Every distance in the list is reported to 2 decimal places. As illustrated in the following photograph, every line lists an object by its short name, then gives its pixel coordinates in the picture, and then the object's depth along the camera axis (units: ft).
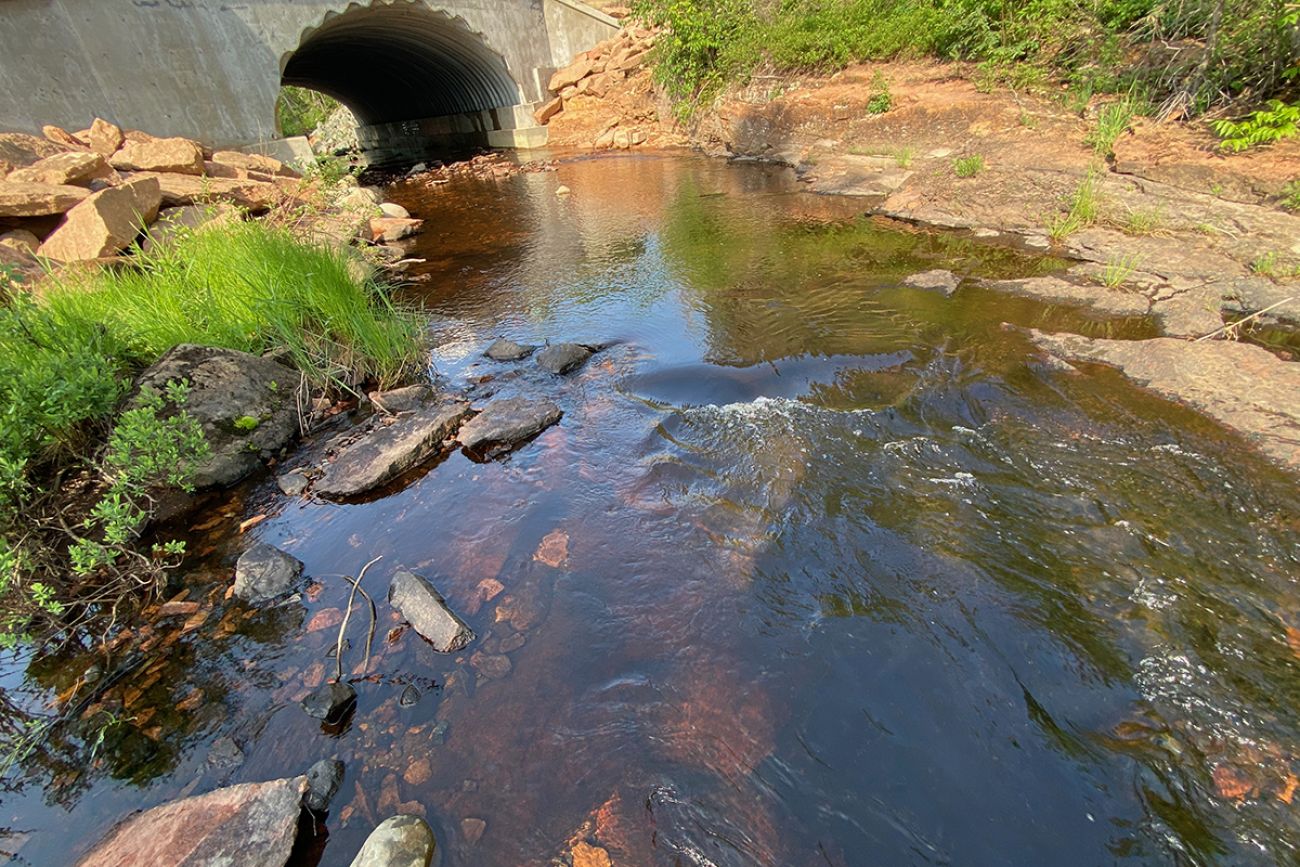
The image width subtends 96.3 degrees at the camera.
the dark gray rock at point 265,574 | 11.14
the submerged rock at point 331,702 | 8.78
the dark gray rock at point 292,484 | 14.07
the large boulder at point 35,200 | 21.83
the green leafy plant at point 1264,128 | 22.66
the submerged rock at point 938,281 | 21.03
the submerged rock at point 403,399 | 16.70
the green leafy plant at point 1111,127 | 27.91
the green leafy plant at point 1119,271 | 19.48
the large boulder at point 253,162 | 39.06
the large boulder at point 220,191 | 29.12
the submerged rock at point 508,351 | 19.57
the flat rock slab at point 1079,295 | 18.38
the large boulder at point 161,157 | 31.71
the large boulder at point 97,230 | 20.53
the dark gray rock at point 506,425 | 15.03
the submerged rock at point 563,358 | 18.44
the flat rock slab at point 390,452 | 13.87
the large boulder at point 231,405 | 14.08
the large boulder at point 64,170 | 24.95
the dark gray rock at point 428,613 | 9.71
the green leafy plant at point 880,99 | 40.78
